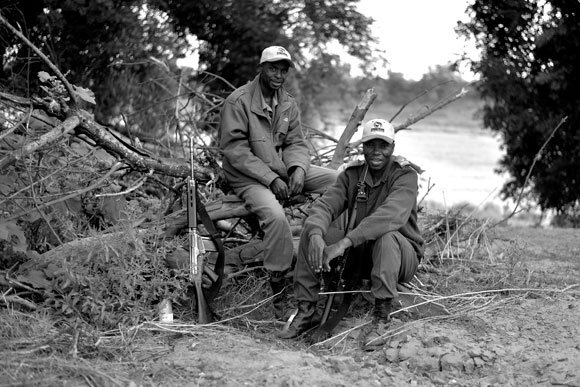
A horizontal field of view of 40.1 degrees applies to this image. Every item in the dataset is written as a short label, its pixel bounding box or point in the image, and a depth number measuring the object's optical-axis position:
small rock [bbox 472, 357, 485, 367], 4.55
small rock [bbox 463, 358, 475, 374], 4.52
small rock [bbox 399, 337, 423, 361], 4.63
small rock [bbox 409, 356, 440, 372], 4.54
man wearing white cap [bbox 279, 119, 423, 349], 5.05
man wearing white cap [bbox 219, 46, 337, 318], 5.45
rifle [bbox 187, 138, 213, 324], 5.11
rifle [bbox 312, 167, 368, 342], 5.24
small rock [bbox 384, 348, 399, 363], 4.63
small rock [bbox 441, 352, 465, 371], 4.53
